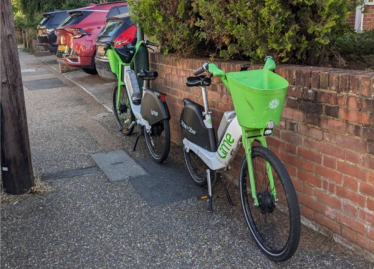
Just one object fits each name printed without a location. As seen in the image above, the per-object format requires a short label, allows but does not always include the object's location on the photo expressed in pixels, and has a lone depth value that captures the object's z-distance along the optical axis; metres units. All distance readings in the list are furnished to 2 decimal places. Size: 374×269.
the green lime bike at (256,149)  2.65
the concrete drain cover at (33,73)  13.39
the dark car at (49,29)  14.35
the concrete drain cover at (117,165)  4.57
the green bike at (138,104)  4.67
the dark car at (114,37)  7.83
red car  10.09
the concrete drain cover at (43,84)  10.88
